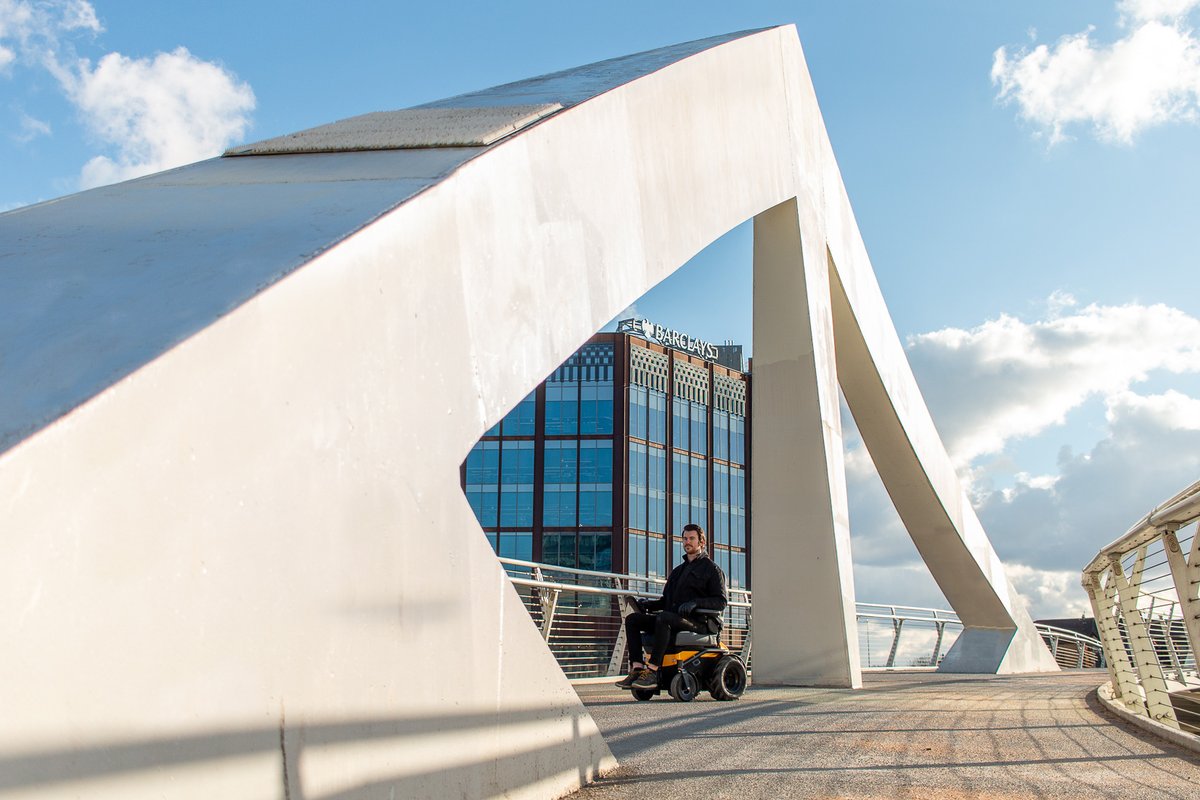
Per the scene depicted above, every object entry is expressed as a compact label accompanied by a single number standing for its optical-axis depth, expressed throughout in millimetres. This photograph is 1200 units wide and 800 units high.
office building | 47750
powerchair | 7969
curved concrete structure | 2111
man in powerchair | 7926
